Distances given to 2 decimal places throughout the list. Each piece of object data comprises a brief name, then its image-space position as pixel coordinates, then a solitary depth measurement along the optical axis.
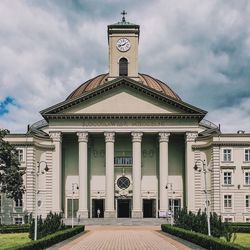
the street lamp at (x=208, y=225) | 23.64
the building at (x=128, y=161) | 45.70
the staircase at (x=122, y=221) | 42.06
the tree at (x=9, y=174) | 39.02
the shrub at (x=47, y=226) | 24.40
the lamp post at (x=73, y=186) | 45.02
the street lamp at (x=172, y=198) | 46.45
